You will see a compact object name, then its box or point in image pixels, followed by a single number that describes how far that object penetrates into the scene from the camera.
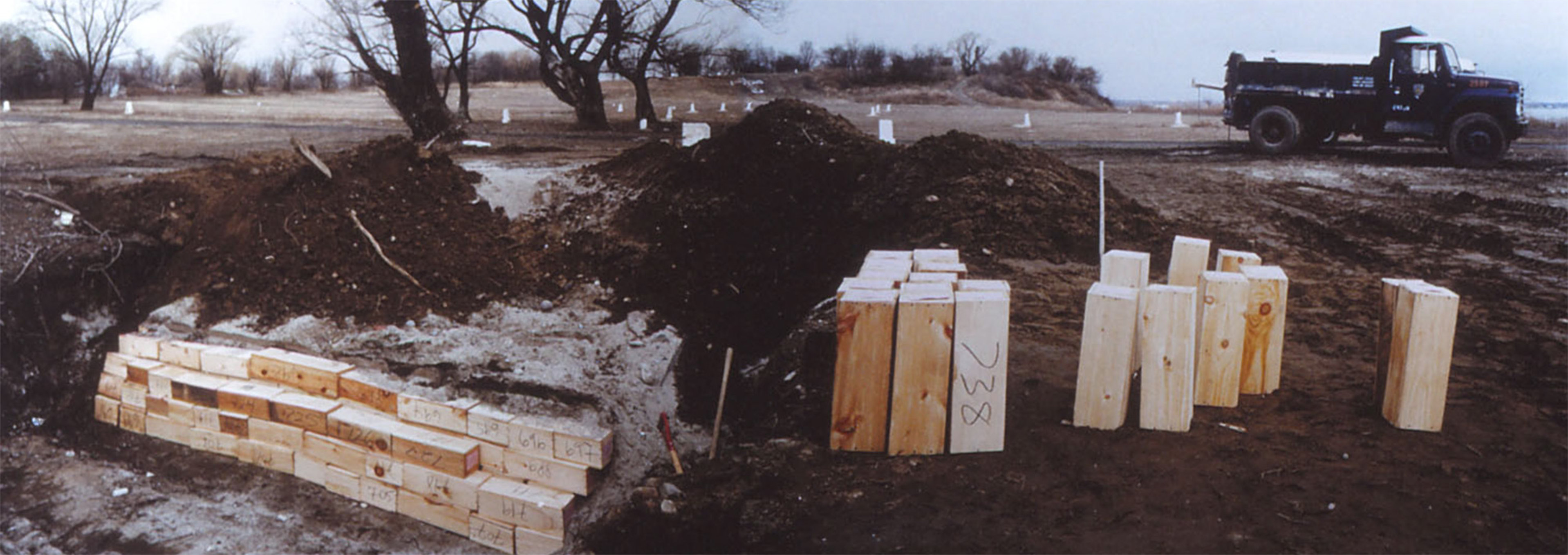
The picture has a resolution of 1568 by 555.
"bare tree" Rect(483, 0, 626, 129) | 12.94
